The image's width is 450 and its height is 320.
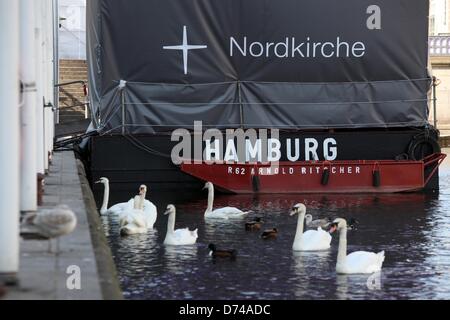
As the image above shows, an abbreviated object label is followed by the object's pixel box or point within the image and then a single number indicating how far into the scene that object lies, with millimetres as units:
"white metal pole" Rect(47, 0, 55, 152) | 23920
